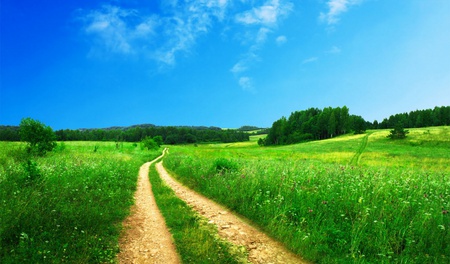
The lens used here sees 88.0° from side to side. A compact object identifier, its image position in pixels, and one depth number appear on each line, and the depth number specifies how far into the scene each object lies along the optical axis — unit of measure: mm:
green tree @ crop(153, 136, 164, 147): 99825
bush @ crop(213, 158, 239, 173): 14701
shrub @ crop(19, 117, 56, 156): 33062
